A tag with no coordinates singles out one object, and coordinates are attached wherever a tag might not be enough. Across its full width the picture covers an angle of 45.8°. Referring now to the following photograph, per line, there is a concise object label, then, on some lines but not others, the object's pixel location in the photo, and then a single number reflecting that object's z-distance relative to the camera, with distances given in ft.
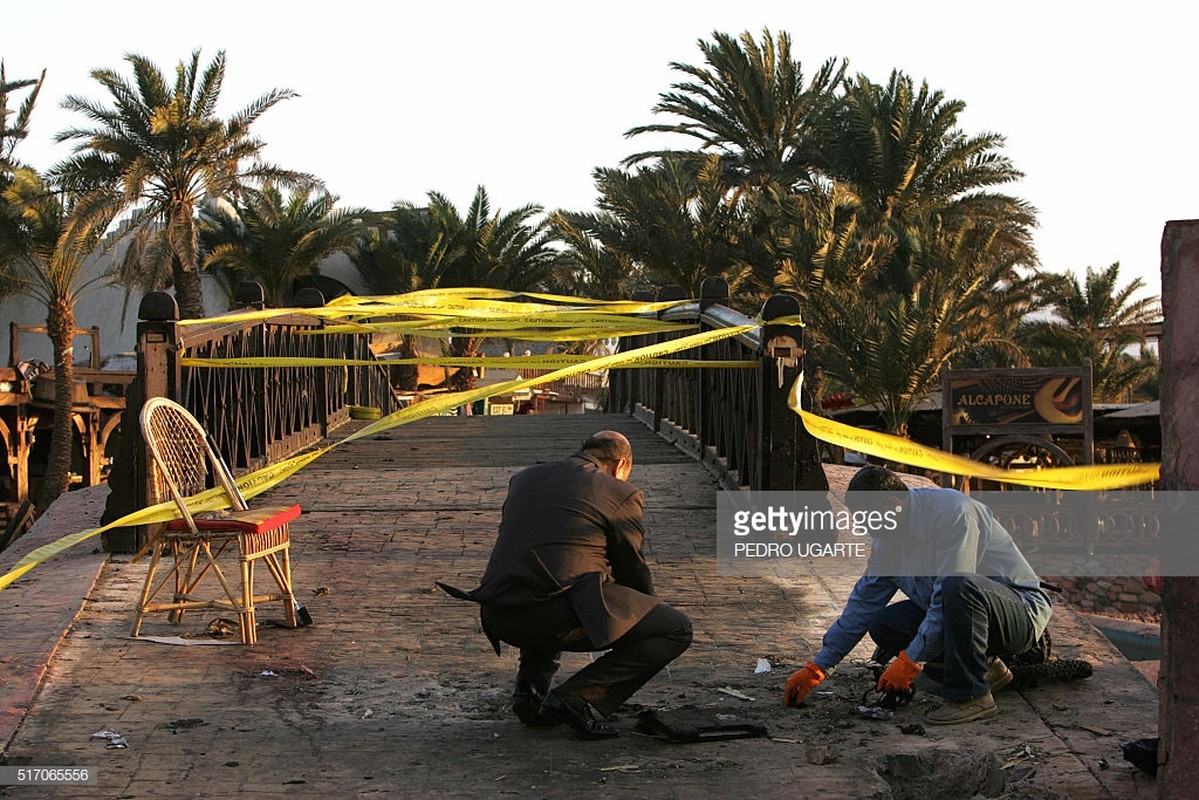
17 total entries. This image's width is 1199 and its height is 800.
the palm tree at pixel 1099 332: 106.42
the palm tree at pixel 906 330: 81.56
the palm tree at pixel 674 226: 86.33
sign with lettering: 73.82
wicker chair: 19.02
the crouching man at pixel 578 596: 15.58
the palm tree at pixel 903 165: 92.63
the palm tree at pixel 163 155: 82.48
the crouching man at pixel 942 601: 15.93
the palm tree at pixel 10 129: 91.04
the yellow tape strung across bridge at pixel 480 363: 25.94
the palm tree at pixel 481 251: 108.27
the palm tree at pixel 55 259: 85.30
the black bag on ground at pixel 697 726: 15.29
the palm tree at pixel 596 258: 90.20
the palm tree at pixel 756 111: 97.04
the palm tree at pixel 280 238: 102.27
